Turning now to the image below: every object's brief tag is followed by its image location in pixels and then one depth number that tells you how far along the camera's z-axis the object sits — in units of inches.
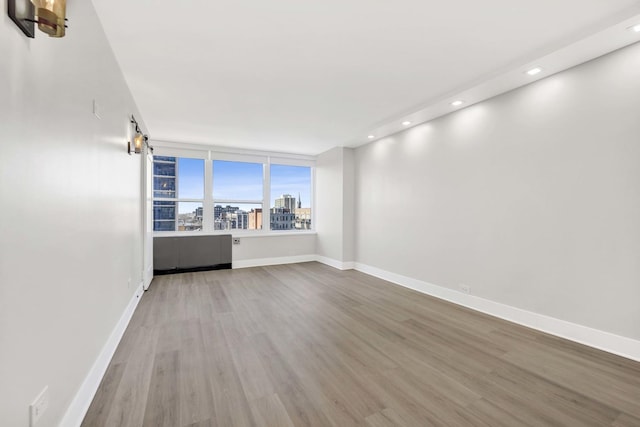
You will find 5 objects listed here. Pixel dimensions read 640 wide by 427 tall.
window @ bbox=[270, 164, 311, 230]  266.8
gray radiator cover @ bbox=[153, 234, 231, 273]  213.3
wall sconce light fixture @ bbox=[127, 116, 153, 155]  127.8
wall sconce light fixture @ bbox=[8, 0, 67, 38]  41.1
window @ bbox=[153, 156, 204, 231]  223.0
